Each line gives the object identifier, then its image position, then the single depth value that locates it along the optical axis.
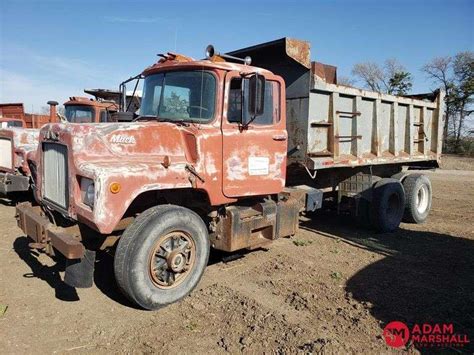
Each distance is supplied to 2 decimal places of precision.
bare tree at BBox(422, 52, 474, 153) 30.78
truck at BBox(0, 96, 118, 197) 7.84
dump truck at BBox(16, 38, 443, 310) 3.95
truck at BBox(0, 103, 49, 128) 14.61
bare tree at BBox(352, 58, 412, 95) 34.17
